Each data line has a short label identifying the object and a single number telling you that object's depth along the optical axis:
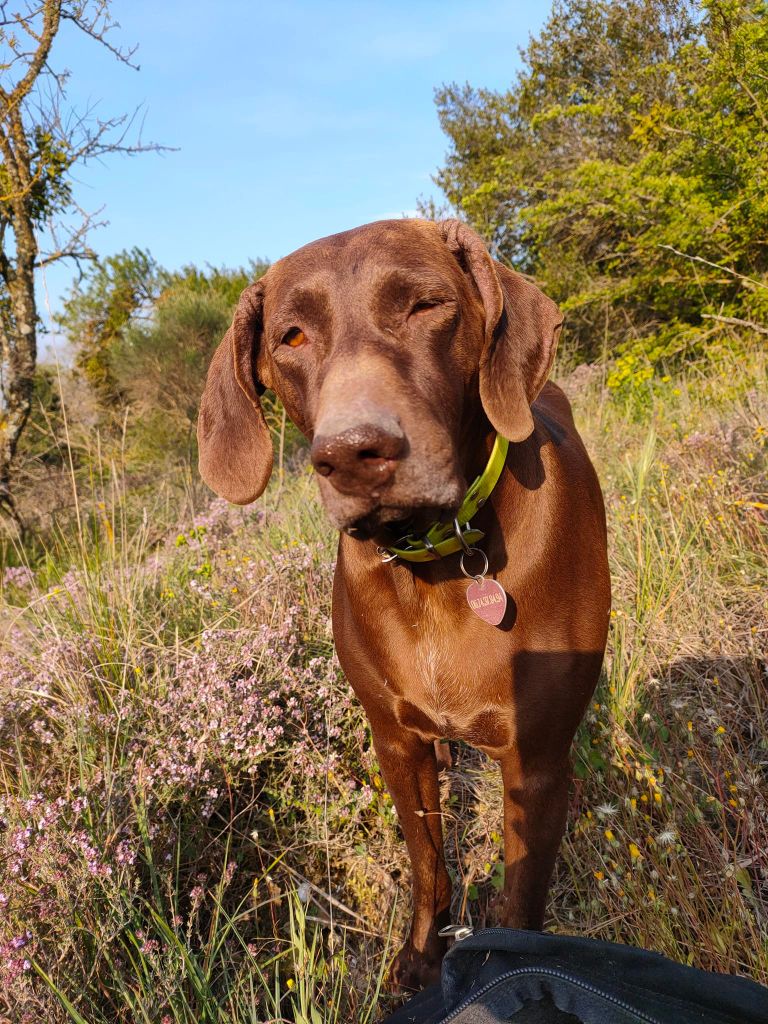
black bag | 0.36
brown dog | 0.51
